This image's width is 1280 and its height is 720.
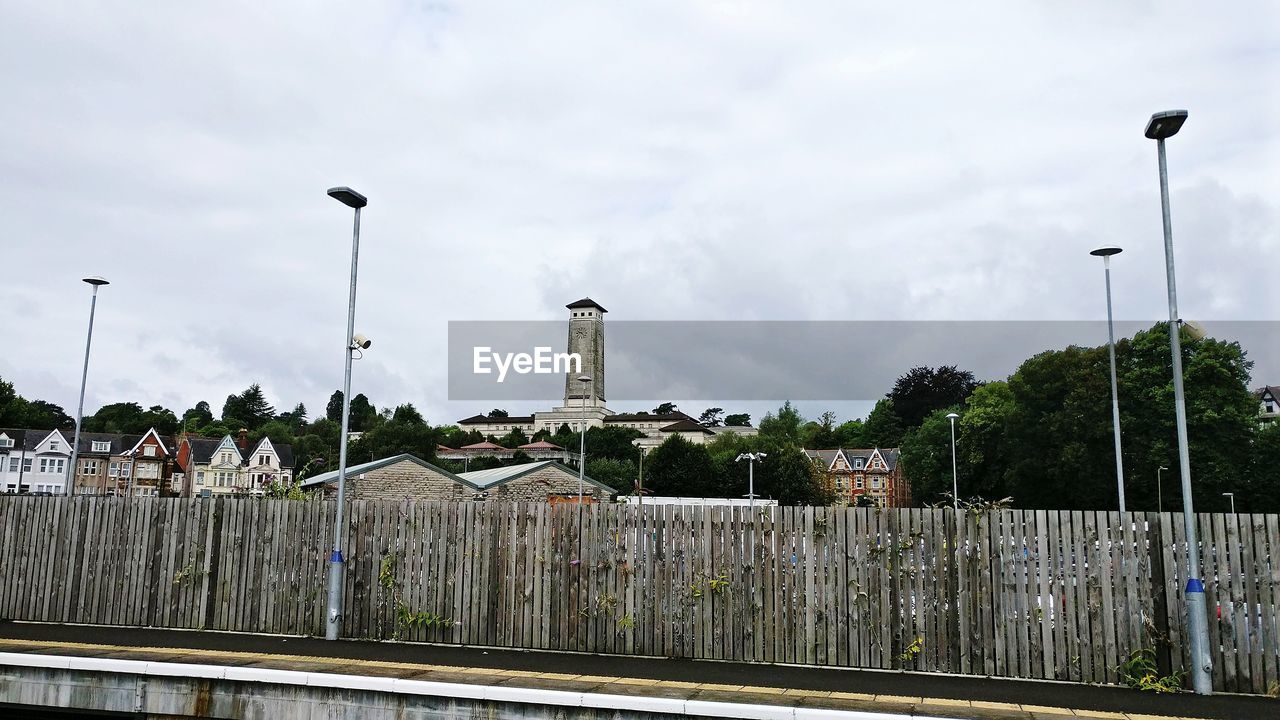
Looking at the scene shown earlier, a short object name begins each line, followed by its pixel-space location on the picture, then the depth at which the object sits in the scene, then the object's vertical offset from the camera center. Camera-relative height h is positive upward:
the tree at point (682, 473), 75.19 +0.98
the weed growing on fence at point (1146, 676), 8.67 -1.85
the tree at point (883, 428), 100.56 +7.29
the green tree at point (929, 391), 88.88 +10.10
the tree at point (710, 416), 190.00 +15.35
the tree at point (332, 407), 165.00 +13.58
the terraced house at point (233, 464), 81.50 +1.27
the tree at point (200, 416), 128.38 +11.44
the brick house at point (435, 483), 30.08 -0.07
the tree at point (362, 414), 142.07 +11.18
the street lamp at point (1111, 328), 18.42 +4.07
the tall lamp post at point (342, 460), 11.09 +0.26
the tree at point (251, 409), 146.12 +12.16
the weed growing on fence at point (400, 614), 10.95 -1.68
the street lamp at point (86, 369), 19.64 +2.60
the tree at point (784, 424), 123.40 +9.14
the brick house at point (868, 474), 93.56 +1.43
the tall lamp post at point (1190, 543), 8.52 -0.51
